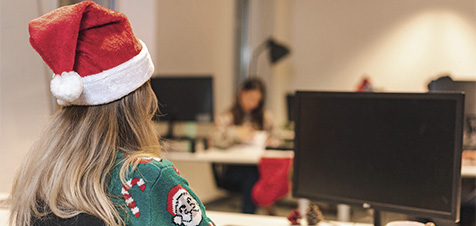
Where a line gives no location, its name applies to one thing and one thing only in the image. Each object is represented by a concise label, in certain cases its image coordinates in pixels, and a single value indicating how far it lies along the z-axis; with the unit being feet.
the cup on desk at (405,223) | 4.34
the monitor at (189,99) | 11.40
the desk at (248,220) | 5.10
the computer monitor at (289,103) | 12.74
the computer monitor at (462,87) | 5.56
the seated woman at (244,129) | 12.20
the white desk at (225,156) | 10.93
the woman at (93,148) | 3.07
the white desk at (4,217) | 4.14
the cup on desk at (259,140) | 12.49
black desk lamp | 17.60
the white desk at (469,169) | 8.84
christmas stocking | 9.31
